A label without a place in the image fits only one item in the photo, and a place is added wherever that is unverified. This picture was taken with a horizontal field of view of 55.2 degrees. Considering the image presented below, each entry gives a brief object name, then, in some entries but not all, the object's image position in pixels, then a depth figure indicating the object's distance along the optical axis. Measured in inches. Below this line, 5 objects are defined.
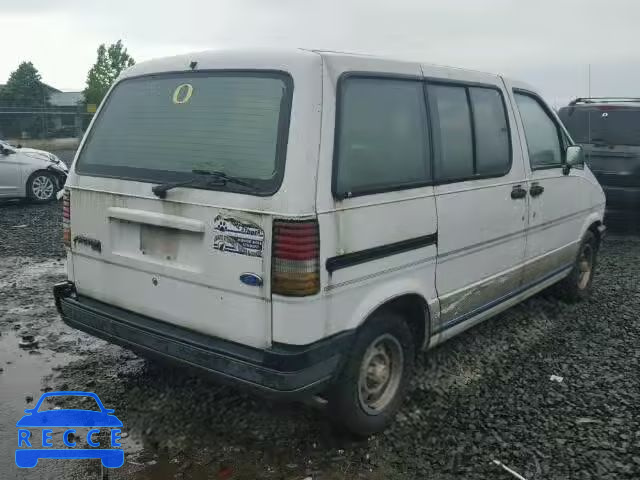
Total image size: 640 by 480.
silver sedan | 446.0
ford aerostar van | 113.6
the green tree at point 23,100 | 1152.8
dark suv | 335.6
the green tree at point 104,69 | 1649.9
